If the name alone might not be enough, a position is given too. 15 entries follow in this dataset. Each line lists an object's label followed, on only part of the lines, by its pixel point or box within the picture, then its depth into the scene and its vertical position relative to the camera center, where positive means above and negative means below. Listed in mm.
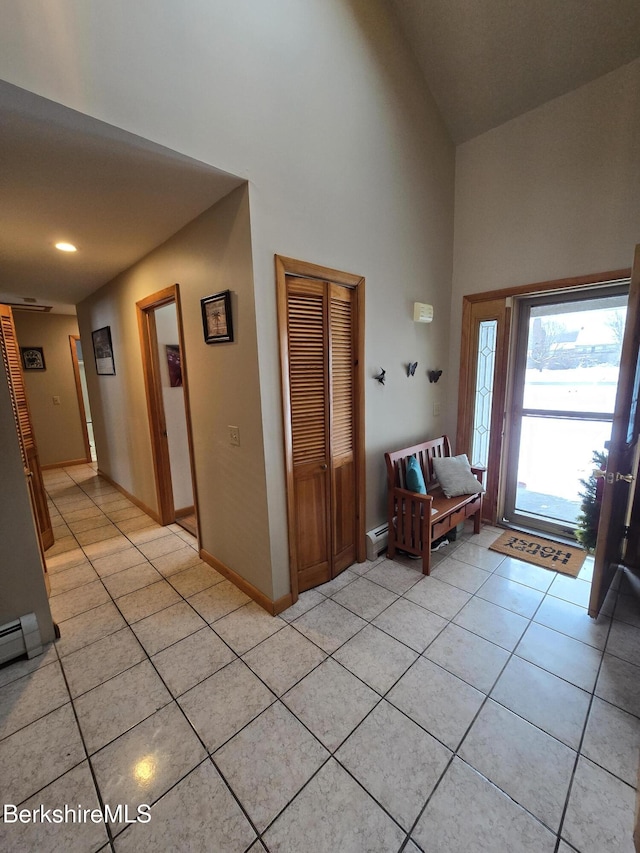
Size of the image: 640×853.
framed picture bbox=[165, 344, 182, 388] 3385 +58
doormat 2668 -1540
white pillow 2941 -957
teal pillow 2670 -876
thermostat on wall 2896 +428
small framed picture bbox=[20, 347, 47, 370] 5395 +261
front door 1938 -552
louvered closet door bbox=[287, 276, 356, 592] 2162 -374
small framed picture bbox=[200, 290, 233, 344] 2061 +314
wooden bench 2570 -1126
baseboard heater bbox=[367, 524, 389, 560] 2785 -1397
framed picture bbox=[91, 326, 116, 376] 3971 +250
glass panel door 2756 -339
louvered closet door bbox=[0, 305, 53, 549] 2918 -499
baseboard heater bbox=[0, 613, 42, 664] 1845 -1397
